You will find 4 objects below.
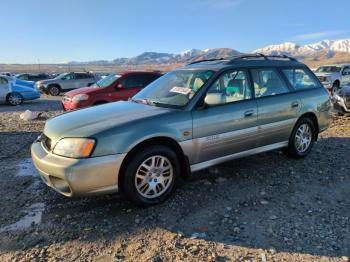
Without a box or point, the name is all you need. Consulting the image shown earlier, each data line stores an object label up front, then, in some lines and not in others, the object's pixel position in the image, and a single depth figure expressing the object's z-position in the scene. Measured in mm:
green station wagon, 3744
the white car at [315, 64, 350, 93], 19641
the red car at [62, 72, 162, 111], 9984
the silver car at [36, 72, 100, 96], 22734
